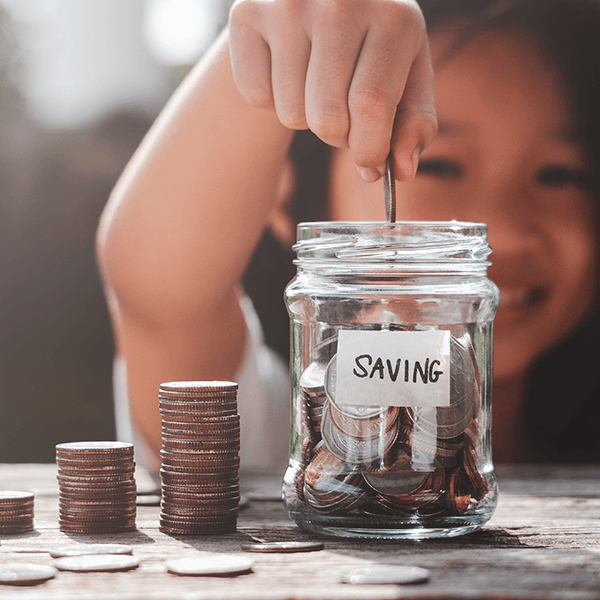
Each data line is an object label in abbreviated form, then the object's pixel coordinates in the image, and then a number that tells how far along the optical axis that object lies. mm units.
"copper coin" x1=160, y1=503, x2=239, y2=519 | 470
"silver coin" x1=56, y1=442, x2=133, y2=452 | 475
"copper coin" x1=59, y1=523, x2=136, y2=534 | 478
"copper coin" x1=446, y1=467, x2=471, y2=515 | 450
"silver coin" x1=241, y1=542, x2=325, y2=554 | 443
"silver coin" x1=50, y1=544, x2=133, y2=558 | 439
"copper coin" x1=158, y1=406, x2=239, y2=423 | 468
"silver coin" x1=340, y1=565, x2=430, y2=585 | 404
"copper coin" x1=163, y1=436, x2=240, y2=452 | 468
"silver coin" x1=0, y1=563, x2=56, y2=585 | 410
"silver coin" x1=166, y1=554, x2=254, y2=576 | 417
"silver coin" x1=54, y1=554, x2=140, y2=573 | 423
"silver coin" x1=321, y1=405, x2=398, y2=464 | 445
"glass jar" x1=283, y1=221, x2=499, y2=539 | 446
